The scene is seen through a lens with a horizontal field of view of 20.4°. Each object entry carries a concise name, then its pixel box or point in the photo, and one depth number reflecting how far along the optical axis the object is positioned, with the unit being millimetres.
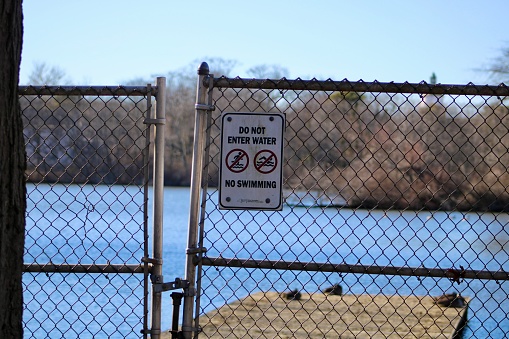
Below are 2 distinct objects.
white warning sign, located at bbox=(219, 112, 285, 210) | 8428
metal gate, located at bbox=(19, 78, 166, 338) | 8448
